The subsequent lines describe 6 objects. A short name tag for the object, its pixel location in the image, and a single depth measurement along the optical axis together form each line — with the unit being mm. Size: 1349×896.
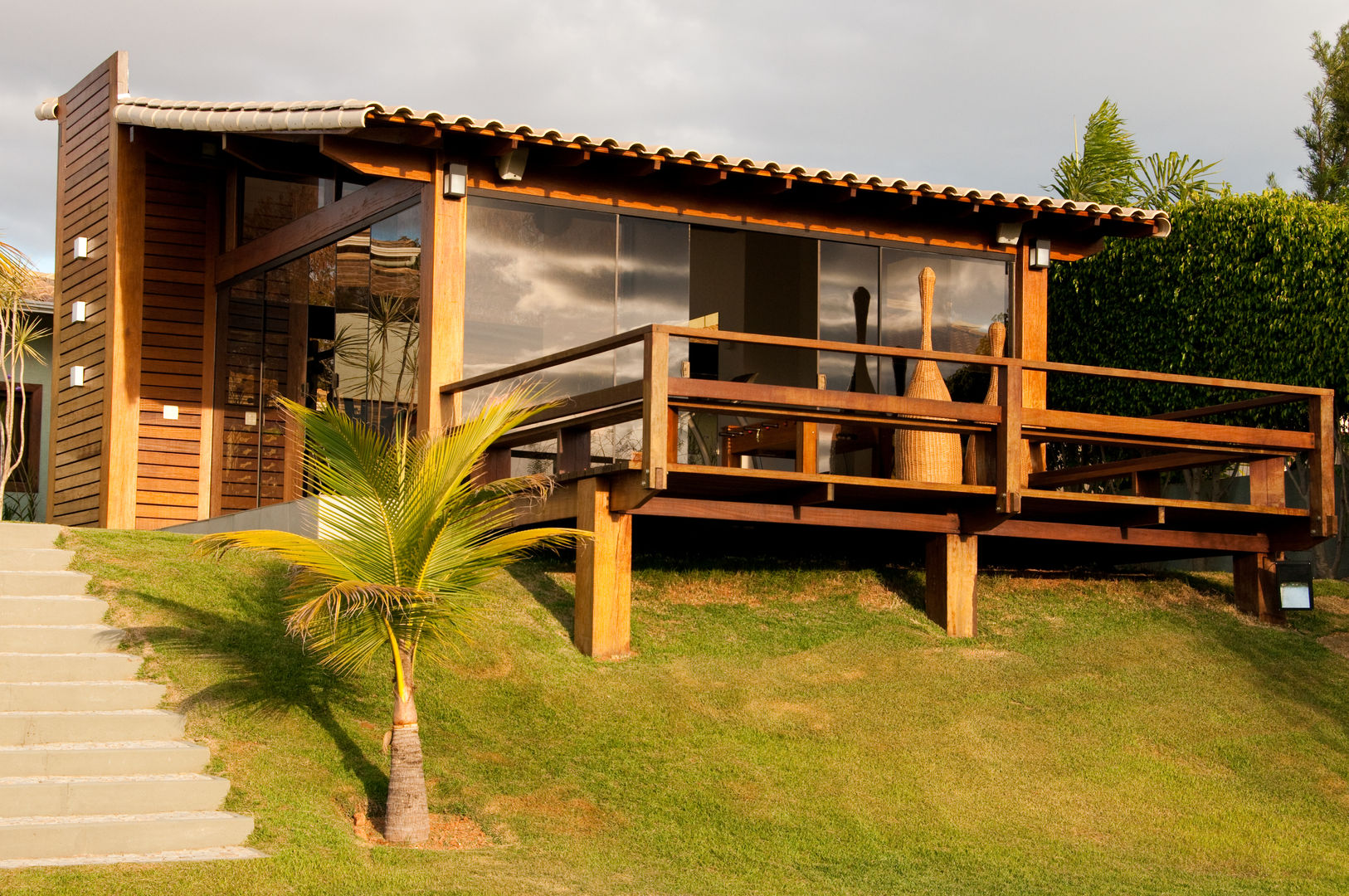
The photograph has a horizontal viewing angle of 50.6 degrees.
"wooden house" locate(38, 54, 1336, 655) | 10789
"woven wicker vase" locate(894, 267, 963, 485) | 11828
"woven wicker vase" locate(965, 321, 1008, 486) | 11727
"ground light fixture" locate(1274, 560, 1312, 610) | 12188
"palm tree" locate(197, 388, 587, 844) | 7586
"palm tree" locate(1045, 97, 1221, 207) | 20656
